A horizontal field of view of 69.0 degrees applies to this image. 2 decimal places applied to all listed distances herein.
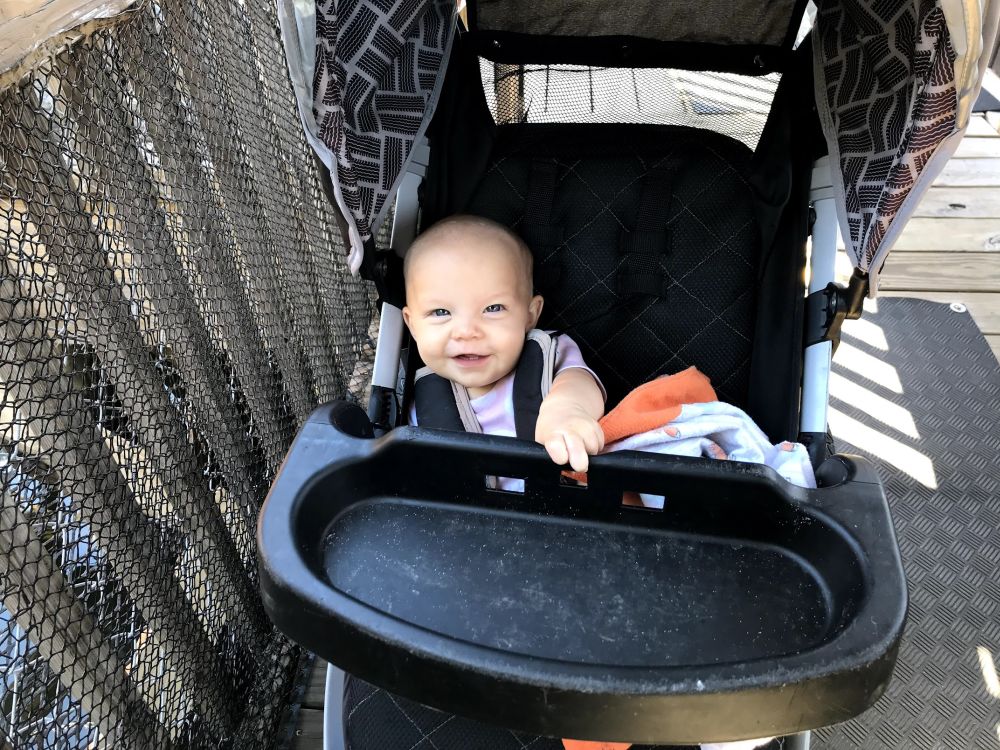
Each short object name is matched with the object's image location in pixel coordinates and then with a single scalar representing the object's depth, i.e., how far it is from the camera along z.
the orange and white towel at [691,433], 1.14
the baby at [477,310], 1.28
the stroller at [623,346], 0.73
